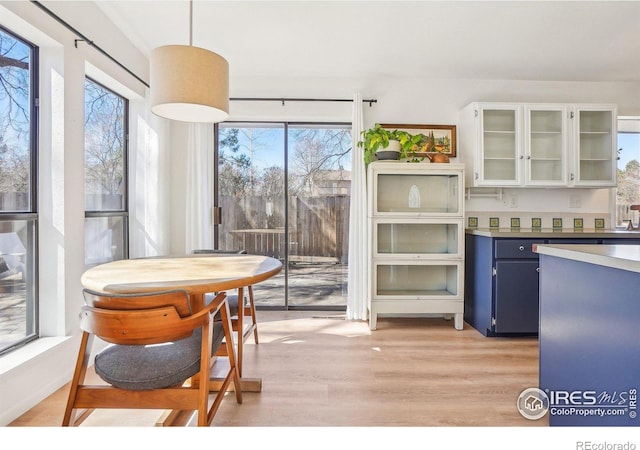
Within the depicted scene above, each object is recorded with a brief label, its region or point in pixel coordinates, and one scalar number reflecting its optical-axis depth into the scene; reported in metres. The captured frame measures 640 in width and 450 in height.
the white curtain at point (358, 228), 3.38
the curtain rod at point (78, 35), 1.89
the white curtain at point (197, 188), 3.40
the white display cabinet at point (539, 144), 3.27
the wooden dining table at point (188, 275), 1.42
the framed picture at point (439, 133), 3.52
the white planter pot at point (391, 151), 3.25
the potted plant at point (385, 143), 3.19
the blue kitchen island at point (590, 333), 1.17
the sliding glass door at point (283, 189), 3.69
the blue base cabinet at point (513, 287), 2.88
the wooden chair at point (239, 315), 2.19
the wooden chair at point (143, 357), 1.29
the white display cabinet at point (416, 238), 3.19
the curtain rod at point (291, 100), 3.48
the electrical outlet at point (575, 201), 3.57
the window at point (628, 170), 3.62
